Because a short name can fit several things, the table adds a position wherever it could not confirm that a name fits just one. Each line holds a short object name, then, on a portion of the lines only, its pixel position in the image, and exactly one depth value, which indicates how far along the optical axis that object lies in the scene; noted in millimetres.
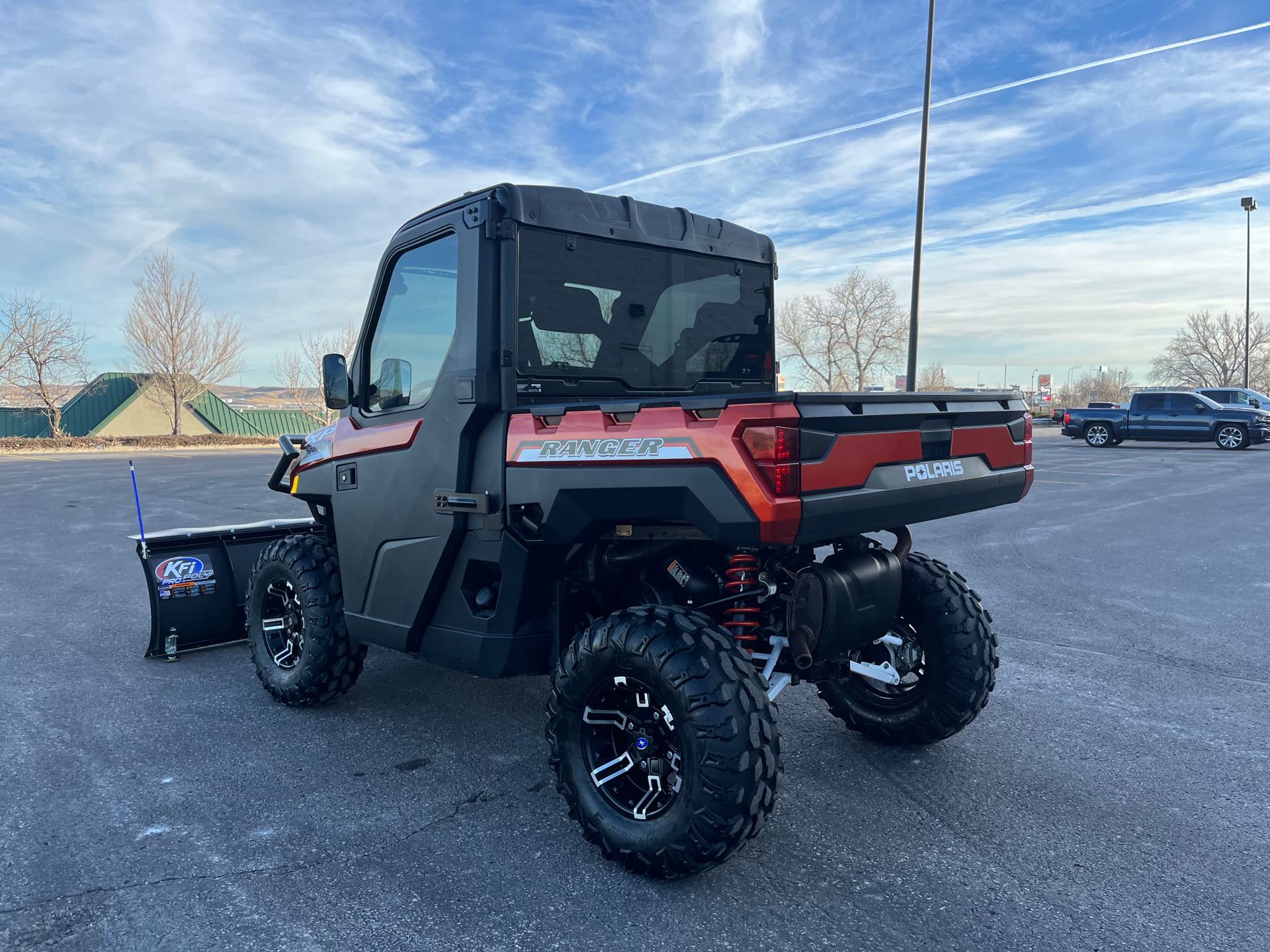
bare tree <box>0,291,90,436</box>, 33812
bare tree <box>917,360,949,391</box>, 49634
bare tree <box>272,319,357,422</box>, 49406
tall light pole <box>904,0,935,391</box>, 16125
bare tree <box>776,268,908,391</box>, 52062
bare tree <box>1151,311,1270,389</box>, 71062
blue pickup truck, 25844
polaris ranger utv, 2910
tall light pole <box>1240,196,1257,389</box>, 46156
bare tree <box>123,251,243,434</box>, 39219
